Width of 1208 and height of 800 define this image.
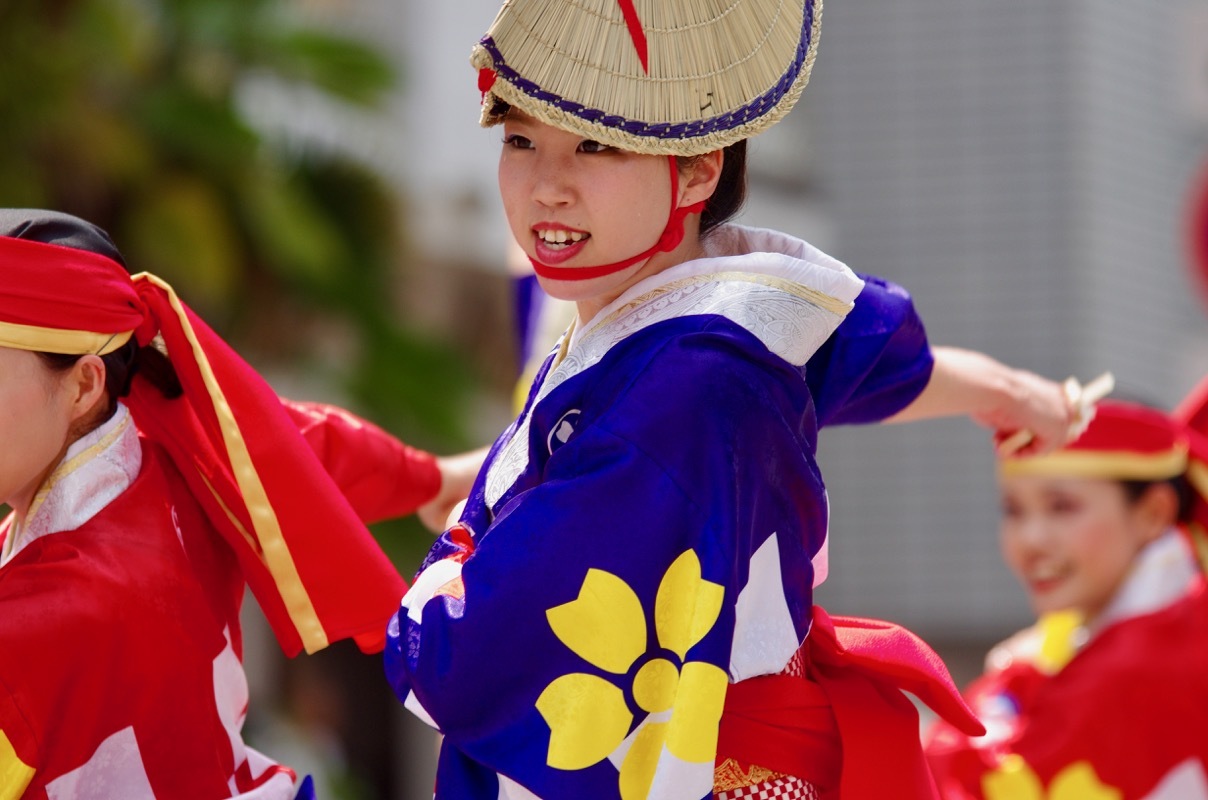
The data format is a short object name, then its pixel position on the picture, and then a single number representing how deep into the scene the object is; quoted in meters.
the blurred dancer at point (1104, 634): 8.15
